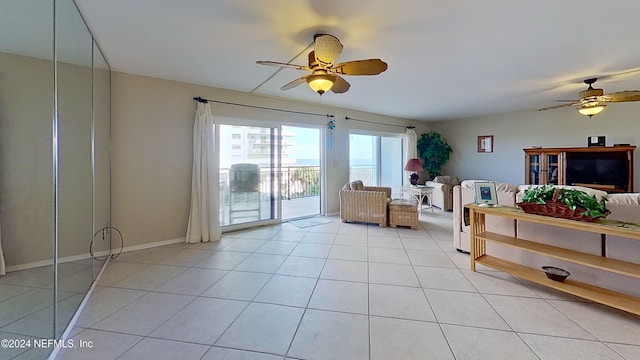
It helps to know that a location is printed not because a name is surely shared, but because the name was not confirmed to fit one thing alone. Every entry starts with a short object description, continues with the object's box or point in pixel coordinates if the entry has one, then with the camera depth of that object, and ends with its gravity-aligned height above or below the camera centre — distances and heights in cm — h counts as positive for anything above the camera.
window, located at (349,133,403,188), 674 +57
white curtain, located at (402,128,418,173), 730 +100
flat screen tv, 491 +20
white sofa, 219 -58
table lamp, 598 +29
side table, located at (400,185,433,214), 581 -26
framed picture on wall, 691 +98
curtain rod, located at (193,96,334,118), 410 +133
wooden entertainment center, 489 +26
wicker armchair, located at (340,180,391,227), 489 -50
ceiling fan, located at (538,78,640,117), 342 +112
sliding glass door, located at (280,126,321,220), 536 +16
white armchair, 633 -29
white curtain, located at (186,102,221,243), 406 -8
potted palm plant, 743 +81
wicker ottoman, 472 -64
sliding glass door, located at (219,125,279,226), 456 +11
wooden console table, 199 -68
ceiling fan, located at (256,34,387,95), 225 +106
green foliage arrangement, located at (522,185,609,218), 216 -18
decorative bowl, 233 -86
